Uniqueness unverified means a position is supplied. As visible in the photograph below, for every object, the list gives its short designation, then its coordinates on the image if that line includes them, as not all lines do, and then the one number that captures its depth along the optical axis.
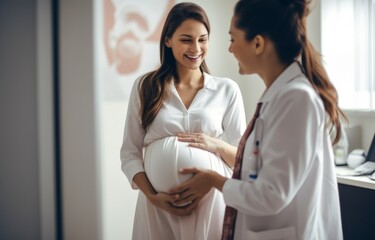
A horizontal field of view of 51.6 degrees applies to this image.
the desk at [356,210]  1.95
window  2.15
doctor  0.93
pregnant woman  1.34
